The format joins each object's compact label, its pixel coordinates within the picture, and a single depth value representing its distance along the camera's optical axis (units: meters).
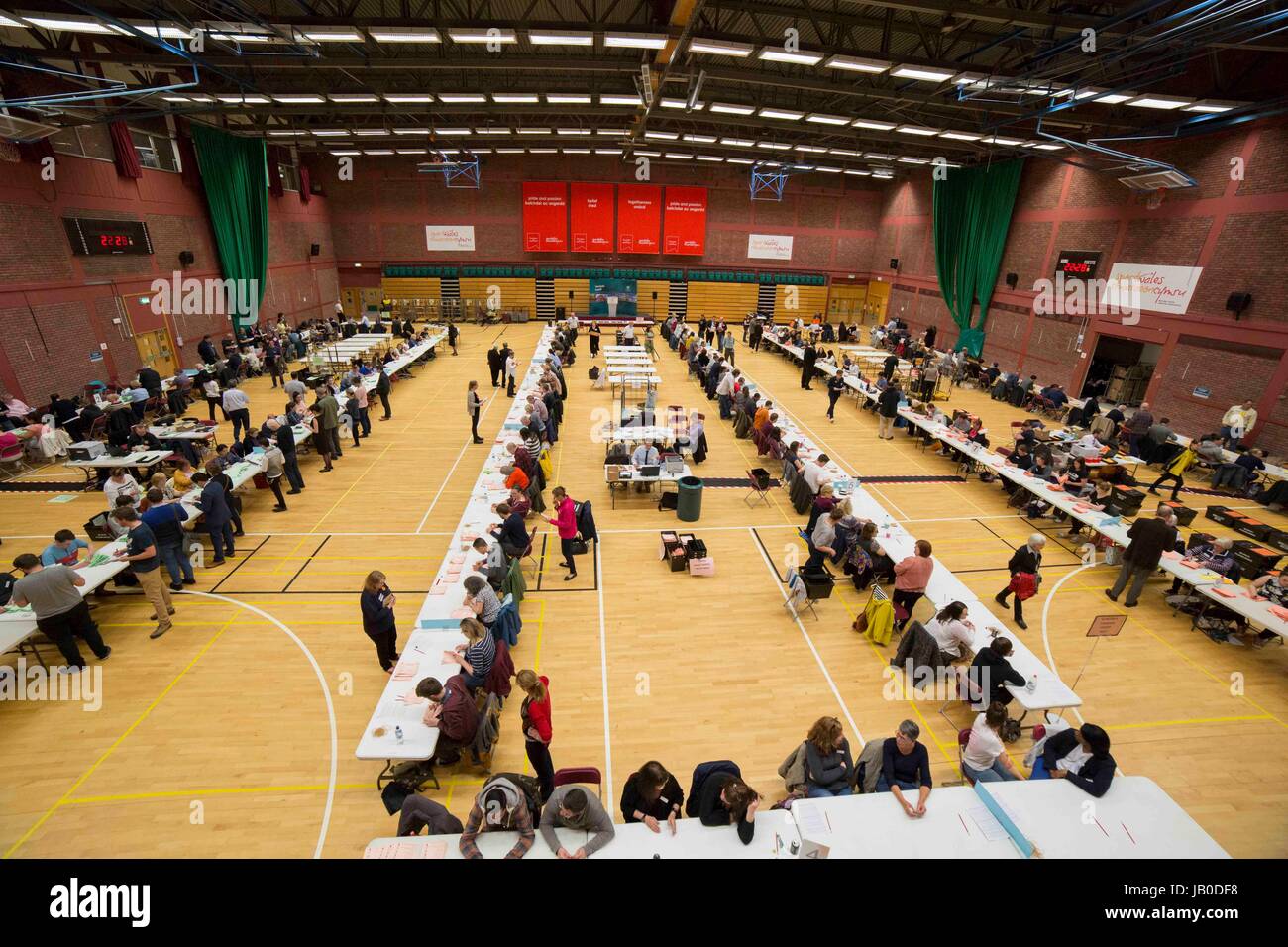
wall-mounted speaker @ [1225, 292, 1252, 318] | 14.62
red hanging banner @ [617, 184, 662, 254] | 33.19
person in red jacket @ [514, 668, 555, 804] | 4.95
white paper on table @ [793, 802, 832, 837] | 4.29
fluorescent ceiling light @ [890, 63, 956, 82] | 12.10
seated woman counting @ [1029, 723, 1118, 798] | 4.52
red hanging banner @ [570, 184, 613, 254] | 32.97
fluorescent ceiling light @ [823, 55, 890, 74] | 11.69
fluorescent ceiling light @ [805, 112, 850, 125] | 17.14
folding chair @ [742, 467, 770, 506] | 11.88
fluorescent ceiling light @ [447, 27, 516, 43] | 10.95
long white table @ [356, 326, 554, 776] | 5.17
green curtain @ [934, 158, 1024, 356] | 23.67
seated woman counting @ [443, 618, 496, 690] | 5.81
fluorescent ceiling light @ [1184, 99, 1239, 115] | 13.30
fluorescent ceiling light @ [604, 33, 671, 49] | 11.32
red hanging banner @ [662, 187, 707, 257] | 33.44
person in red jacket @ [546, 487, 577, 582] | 8.81
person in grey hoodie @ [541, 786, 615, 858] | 4.09
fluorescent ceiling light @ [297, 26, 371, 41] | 11.33
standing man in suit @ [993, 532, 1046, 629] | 8.05
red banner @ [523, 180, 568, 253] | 32.62
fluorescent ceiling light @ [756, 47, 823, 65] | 11.38
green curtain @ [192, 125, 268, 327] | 21.11
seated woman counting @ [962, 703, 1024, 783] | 5.25
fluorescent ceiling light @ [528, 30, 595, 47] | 11.51
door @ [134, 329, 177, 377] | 18.20
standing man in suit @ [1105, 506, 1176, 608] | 8.55
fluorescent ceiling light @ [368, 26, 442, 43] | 11.25
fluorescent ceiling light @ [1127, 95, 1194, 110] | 12.58
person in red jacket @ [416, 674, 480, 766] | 5.23
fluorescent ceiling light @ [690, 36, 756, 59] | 11.08
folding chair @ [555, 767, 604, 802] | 4.73
